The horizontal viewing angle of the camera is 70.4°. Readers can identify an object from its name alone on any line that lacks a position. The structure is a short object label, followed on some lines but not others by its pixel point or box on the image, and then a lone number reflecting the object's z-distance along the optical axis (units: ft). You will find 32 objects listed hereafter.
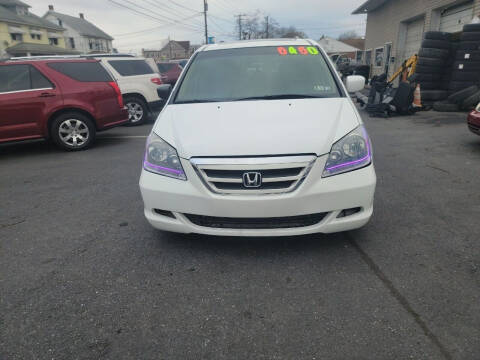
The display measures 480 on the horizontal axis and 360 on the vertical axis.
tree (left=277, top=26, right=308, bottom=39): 216.58
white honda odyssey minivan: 7.98
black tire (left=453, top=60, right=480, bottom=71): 31.66
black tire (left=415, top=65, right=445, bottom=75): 34.22
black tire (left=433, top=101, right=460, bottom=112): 33.99
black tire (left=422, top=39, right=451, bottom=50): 33.58
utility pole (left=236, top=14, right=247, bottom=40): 212.19
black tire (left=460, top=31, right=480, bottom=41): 31.50
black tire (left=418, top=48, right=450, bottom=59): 33.60
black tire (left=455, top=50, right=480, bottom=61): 31.54
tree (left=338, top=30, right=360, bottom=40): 287.38
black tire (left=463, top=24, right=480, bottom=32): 31.46
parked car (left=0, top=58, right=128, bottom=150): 20.70
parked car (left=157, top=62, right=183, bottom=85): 45.62
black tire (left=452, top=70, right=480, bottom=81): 32.06
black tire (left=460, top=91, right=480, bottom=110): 32.37
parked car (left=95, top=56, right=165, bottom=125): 30.91
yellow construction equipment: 35.29
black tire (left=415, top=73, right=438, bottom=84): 34.55
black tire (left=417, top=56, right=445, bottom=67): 33.96
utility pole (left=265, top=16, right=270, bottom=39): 216.66
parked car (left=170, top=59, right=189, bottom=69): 49.33
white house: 187.62
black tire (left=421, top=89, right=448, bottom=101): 35.01
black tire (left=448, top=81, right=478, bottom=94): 32.76
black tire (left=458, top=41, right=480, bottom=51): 31.55
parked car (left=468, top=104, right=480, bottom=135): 18.58
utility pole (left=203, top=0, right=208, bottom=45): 147.02
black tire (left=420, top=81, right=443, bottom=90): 35.17
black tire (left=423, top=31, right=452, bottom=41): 33.71
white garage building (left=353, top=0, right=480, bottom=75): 45.60
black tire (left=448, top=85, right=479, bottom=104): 32.65
